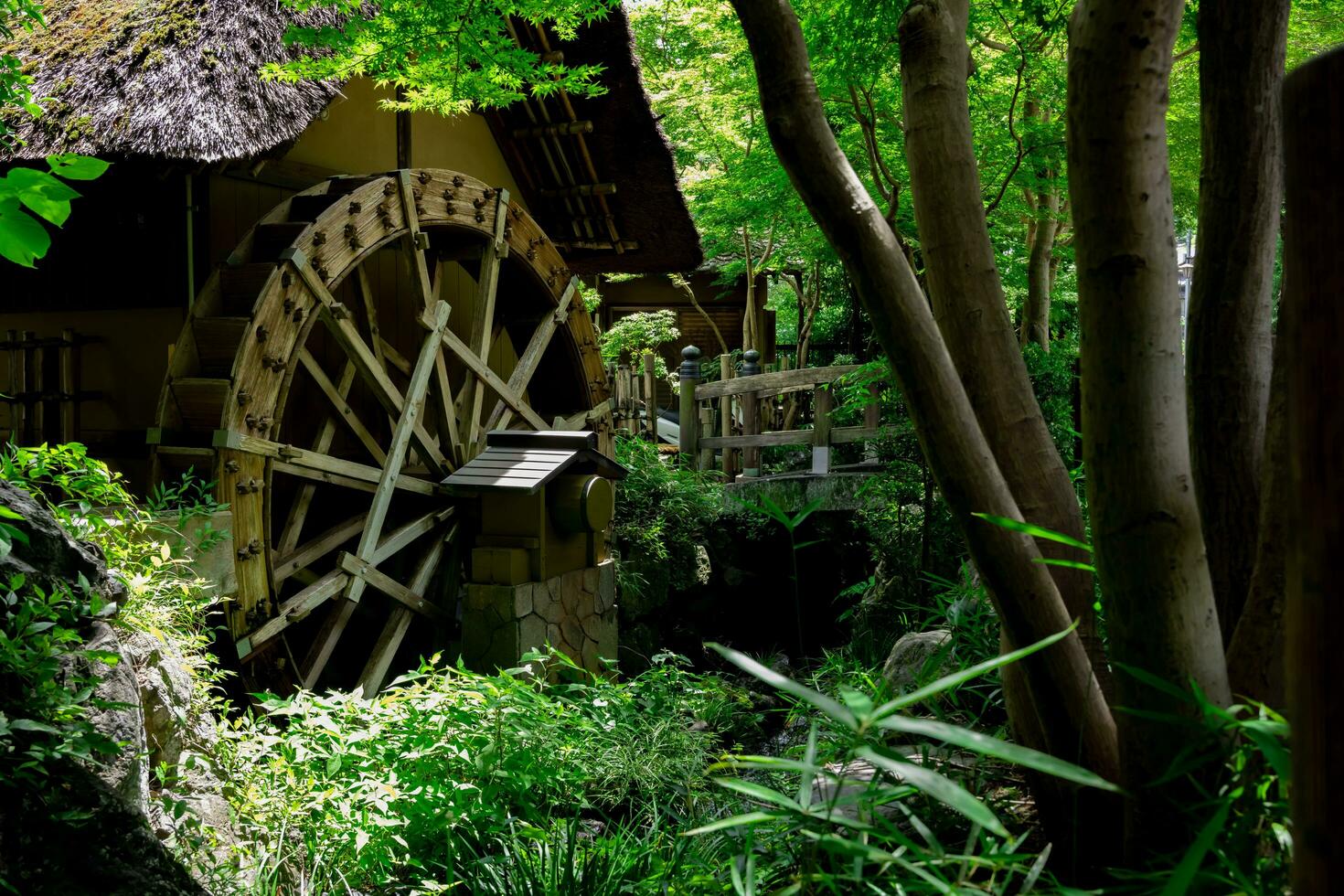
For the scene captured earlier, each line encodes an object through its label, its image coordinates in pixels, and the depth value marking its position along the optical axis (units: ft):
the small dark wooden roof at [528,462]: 18.49
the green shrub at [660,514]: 26.71
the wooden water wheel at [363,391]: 16.94
